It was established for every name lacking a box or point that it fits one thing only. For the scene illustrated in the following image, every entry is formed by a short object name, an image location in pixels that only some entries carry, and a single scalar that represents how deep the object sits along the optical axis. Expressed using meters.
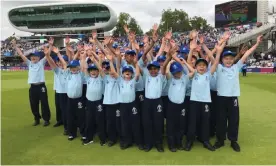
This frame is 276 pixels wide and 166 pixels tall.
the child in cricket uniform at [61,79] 6.61
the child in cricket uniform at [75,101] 5.98
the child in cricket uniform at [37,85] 7.23
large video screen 39.09
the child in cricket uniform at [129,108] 5.36
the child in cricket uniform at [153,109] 5.22
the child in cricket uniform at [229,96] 5.30
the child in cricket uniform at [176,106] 5.27
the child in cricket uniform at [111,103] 5.56
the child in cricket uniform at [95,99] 5.70
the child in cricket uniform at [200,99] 5.27
